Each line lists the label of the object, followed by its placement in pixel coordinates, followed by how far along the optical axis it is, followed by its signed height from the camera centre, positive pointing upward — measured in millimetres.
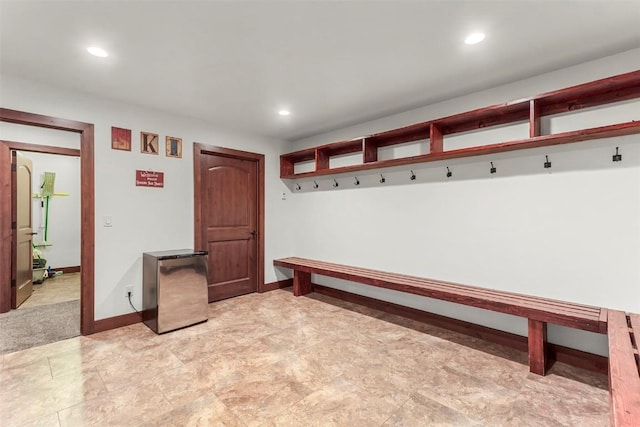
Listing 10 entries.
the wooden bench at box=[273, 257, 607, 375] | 2219 -748
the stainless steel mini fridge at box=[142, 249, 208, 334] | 3189 -795
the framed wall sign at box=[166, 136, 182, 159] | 3744 +882
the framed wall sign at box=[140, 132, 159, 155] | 3529 +883
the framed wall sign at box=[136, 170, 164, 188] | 3504 +458
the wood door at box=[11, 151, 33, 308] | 3945 -155
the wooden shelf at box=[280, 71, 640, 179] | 2271 +908
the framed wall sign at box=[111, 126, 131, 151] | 3314 +878
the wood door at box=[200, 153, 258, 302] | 4258 -78
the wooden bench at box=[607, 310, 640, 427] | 1092 -736
